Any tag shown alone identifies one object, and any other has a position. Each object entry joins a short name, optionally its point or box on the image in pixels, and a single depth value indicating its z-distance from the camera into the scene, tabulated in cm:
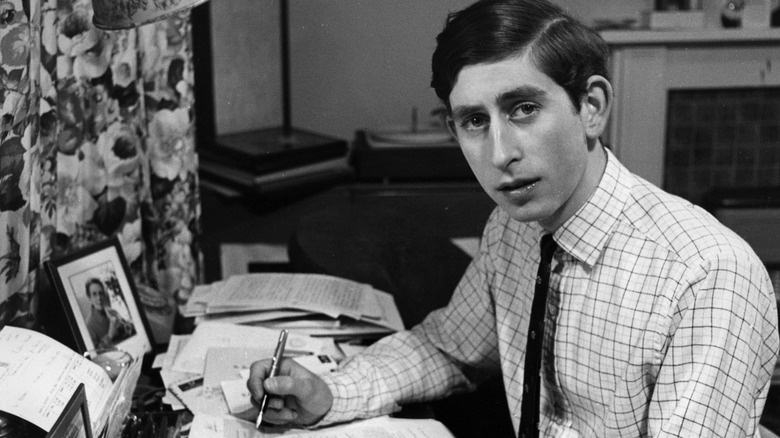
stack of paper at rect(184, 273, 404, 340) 134
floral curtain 113
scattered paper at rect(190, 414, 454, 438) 100
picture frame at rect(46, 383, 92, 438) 72
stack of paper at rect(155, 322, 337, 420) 110
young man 90
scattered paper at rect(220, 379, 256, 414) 108
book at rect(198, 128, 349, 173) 265
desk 133
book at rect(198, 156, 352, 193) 263
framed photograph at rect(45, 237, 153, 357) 121
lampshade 93
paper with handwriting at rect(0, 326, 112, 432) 83
